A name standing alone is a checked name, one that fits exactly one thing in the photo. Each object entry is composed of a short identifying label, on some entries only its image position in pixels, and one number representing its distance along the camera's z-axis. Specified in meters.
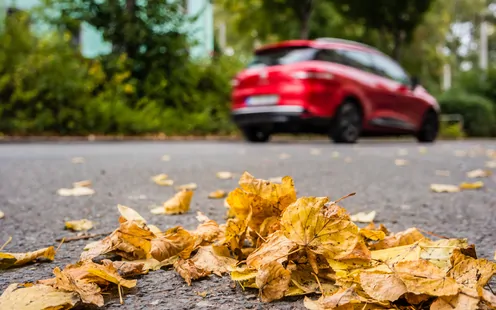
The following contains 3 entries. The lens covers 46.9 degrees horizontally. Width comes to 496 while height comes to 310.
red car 7.83
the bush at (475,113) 17.34
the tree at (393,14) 16.23
